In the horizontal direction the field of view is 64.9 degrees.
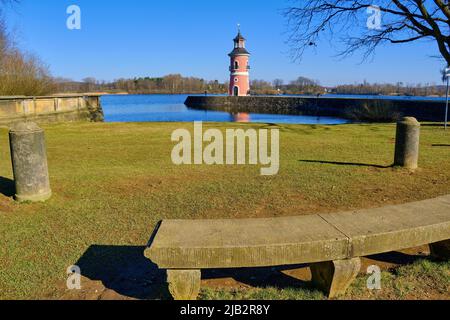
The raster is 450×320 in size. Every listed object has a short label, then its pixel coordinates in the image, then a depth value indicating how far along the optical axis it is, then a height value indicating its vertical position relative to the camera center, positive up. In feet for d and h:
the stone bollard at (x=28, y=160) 18.57 -3.17
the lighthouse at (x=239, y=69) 229.86 +20.70
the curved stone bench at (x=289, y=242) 9.58 -3.93
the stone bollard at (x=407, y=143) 26.21 -3.14
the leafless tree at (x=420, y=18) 52.54 +12.41
